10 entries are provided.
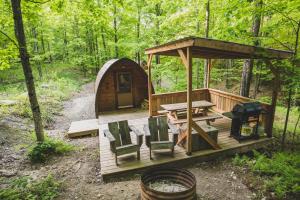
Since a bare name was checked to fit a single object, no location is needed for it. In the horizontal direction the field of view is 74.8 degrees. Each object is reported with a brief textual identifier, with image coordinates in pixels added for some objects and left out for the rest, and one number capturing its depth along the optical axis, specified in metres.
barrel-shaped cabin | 9.46
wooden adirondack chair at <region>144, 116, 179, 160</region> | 5.04
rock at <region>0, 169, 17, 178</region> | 4.41
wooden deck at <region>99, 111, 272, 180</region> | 4.68
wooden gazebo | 4.67
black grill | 5.65
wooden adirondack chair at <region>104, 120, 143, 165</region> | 4.69
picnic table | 6.44
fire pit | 3.56
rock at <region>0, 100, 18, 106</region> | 8.91
